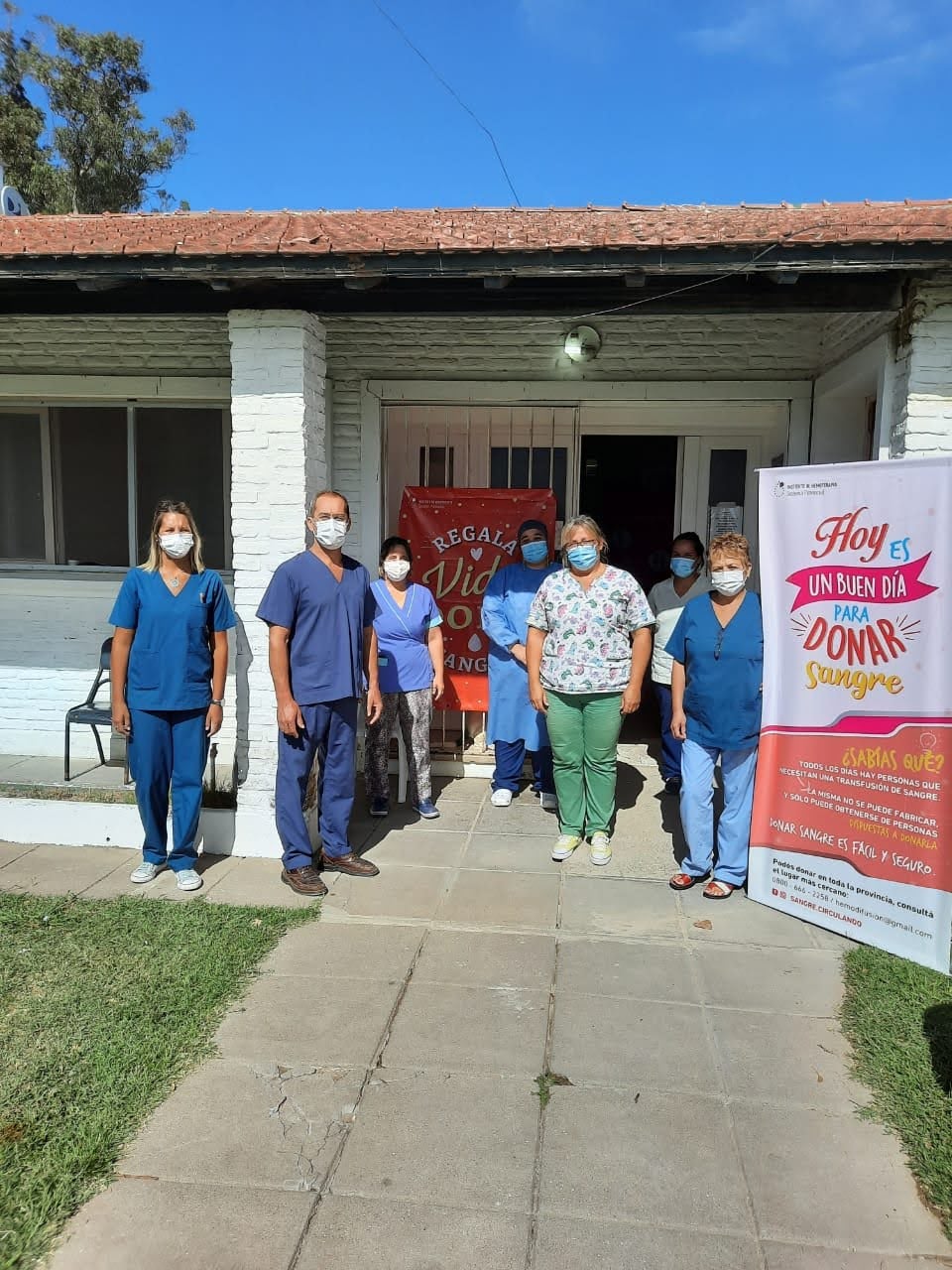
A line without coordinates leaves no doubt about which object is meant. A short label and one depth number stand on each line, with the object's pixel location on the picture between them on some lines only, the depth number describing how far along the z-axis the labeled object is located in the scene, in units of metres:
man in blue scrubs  4.23
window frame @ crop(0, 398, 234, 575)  6.41
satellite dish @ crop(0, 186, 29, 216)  6.93
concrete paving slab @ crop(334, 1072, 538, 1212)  2.37
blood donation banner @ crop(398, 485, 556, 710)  6.28
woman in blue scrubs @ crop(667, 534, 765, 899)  4.14
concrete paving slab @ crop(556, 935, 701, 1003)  3.44
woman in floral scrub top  4.61
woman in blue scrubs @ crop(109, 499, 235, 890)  4.26
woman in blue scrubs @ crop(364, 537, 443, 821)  5.28
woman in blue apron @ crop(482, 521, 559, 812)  5.56
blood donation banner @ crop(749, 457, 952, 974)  3.50
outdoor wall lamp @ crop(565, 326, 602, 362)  5.81
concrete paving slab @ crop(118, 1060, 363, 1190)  2.43
